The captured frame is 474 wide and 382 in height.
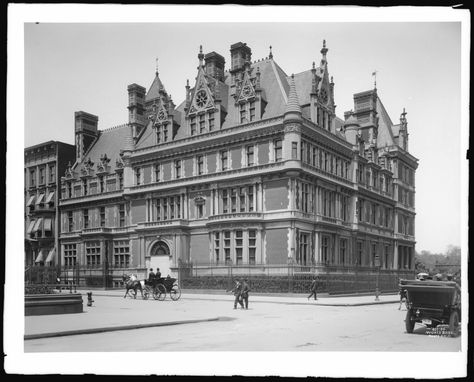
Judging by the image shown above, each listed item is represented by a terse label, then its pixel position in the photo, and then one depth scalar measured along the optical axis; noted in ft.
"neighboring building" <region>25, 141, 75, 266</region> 82.12
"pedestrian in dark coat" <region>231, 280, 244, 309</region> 82.89
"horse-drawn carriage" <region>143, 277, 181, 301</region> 96.78
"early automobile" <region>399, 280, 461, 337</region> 52.85
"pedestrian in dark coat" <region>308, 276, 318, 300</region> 100.12
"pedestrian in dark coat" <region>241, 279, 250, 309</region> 82.29
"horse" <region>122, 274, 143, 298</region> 100.82
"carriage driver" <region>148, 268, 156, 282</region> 96.90
